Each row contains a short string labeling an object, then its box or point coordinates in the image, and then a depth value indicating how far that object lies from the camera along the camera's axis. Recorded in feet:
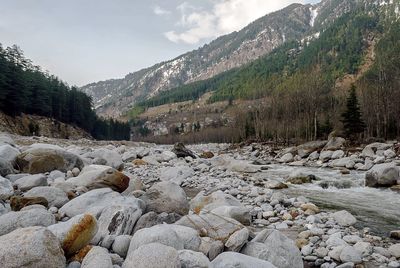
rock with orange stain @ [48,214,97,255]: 21.74
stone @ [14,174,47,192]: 40.47
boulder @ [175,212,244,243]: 25.83
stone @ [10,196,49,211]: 31.63
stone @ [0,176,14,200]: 34.25
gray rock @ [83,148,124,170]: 70.49
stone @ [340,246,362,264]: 26.53
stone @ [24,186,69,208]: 34.78
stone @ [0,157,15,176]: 46.78
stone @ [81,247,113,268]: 18.98
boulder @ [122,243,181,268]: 18.70
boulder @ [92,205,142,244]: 26.73
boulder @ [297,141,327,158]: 129.91
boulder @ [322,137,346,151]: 127.95
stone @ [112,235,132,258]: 23.45
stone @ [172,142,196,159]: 122.42
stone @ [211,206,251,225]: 34.17
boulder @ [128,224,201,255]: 22.41
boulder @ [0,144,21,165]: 51.04
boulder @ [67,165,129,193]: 42.70
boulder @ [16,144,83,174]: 51.96
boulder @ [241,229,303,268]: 23.88
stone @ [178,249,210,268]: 20.45
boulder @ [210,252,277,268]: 20.18
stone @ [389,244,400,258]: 27.68
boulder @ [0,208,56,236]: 23.54
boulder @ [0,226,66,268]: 17.61
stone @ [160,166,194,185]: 68.44
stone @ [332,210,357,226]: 36.45
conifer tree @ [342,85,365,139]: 157.48
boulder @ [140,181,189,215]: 34.50
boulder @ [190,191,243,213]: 37.80
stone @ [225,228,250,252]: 24.44
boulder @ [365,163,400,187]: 60.90
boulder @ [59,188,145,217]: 30.45
